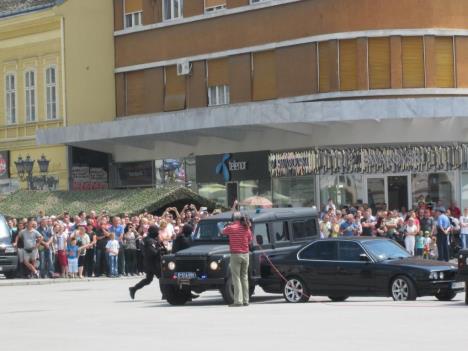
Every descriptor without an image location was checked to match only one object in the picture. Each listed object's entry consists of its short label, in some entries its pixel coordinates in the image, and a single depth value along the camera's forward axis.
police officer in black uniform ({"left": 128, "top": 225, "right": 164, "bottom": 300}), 29.28
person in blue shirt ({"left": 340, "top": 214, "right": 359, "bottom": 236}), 38.34
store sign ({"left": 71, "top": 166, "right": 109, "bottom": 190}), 54.75
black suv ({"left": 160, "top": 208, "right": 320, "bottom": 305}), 26.75
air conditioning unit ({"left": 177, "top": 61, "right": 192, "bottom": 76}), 52.00
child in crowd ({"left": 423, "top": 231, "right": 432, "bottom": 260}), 38.88
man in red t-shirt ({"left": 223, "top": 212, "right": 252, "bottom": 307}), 25.77
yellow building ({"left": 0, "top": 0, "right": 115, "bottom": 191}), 55.53
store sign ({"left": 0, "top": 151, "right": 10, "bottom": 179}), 58.12
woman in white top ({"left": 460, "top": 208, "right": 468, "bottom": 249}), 39.06
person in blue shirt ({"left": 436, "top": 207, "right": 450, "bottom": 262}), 38.91
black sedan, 25.45
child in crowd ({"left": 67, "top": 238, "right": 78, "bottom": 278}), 40.50
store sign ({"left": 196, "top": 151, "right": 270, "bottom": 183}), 49.25
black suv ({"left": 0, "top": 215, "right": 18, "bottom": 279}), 40.78
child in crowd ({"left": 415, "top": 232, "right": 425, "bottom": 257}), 38.88
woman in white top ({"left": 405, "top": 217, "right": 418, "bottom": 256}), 38.62
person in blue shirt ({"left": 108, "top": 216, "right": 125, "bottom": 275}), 41.17
